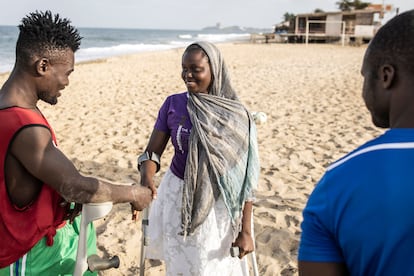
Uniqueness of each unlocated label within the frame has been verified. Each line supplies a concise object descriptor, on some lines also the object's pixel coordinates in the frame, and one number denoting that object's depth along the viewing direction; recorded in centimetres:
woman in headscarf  211
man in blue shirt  83
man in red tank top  137
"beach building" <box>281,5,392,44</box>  3394
